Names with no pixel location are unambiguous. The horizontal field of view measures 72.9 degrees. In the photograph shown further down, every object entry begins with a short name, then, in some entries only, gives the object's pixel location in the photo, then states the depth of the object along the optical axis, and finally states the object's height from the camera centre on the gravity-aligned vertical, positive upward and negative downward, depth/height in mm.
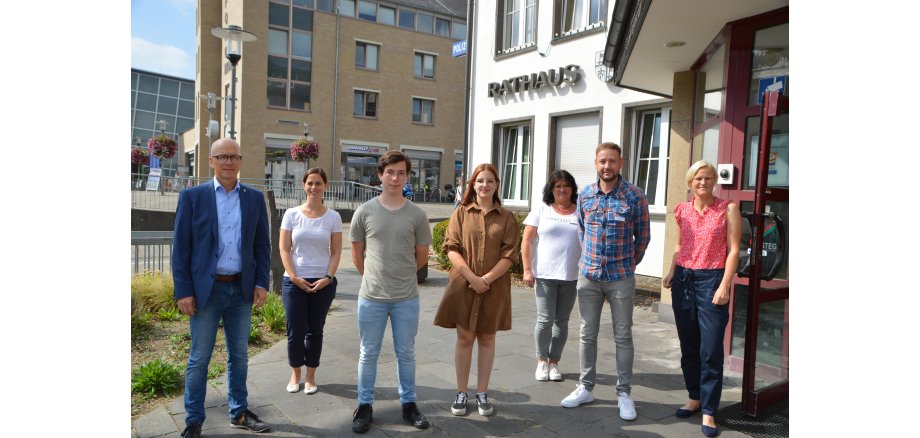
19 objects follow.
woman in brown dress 4332 -567
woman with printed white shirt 5016 -531
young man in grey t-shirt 4105 -557
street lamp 14344 +3473
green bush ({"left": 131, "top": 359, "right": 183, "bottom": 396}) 4750 -1529
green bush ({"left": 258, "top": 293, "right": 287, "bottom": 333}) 6891 -1461
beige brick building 35250 +6442
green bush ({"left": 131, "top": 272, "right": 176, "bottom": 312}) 7379 -1321
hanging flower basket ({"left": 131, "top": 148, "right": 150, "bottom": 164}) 37281 +1447
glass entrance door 4359 +215
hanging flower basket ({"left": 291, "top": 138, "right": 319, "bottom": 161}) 31016 +1837
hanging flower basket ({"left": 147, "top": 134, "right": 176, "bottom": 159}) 32375 +1814
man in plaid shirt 4465 -425
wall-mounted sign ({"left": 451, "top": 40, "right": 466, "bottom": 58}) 15582 +3635
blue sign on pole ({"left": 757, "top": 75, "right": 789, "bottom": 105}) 5172 +1040
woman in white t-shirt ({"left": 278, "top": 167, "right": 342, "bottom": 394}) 4820 -708
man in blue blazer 3758 -524
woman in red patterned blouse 4121 -456
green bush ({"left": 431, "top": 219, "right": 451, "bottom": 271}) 13023 -1066
